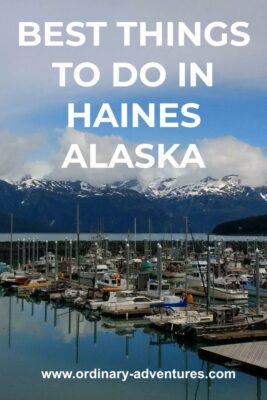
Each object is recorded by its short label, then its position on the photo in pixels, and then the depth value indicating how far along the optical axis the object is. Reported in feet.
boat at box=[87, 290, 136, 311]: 123.34
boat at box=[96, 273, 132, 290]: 159.53
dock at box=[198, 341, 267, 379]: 71.48
